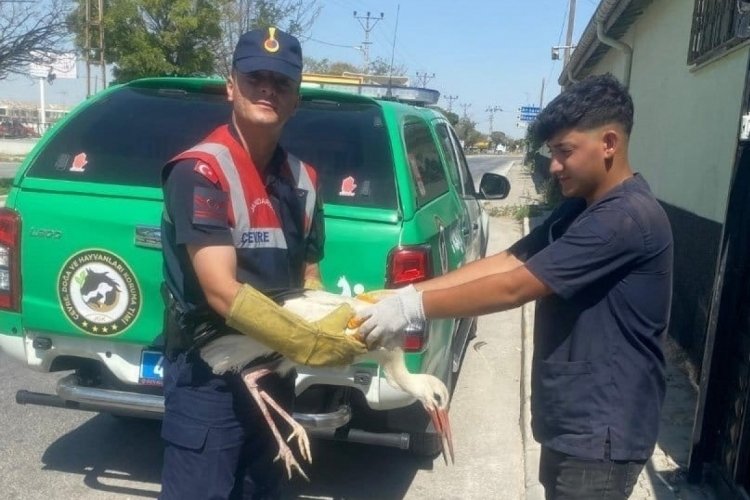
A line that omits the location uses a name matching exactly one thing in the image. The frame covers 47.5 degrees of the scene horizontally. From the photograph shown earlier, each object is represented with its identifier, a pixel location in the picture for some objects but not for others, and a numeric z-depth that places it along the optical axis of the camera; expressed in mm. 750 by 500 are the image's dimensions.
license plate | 3790
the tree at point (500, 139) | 115938
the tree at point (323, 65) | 27828
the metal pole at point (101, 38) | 17095
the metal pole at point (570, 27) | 31353
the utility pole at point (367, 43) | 34722
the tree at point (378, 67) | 34612
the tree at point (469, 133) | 73700
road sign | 46000
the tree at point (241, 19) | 18844
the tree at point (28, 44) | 19922
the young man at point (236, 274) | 2367
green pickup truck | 3689
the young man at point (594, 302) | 2271
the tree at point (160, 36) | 17672
